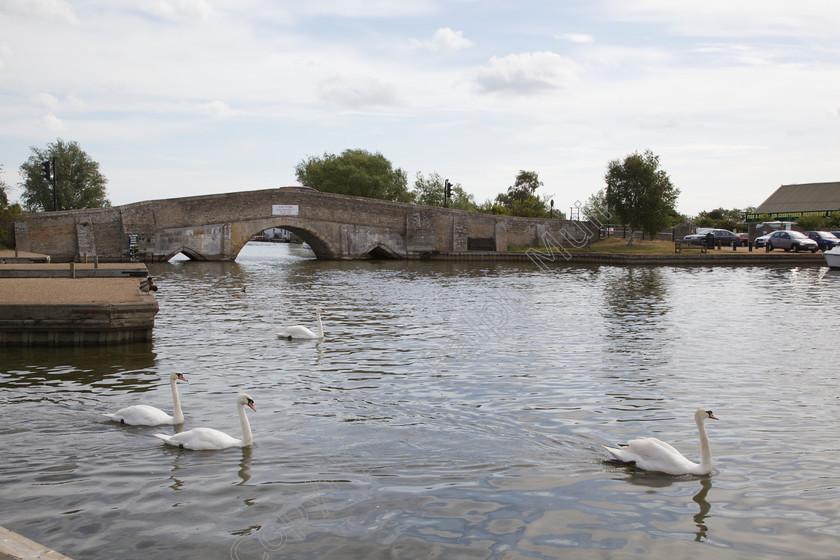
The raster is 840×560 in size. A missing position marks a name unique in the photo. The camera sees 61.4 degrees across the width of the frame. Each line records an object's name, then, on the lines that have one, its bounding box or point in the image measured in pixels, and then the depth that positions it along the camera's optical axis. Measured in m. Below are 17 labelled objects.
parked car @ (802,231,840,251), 51.84
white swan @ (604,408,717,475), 7.45
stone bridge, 39.94
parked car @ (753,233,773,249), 54.78
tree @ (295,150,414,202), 73.56
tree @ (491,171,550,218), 72.38
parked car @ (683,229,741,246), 57.25
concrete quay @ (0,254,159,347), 13.59
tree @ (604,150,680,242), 53.91
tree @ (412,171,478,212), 86.84
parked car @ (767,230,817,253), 50.41
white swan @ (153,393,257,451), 7.95
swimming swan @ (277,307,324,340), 15.66
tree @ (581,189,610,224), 66.06
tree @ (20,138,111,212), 57.78
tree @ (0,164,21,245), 34.22
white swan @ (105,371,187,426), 8.73
